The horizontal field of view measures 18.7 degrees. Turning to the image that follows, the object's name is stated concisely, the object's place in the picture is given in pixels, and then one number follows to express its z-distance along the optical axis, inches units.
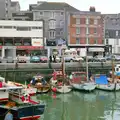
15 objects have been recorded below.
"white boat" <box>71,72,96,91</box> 1499.8
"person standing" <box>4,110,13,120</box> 820.6
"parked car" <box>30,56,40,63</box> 2012.8
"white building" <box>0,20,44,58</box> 2411.4
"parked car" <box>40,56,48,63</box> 2015.7
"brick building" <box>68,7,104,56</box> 2593.5
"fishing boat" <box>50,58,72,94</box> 1456.7
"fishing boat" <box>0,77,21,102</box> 930.7
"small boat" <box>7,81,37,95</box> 1355.9
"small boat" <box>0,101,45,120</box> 879.7
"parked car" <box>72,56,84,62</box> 2062.0
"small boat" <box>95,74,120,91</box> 1523.1
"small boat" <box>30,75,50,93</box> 1451.8
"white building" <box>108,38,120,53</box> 2758.4
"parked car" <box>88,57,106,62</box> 2104.5
